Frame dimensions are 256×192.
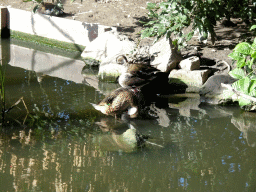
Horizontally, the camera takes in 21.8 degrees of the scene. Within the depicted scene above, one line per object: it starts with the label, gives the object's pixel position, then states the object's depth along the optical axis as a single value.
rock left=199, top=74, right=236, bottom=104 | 8.86
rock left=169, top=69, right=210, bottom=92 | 9.51
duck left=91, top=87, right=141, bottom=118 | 7.72
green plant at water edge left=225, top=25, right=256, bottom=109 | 4.86
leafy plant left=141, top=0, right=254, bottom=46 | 8.94
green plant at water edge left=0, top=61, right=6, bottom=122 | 6.66
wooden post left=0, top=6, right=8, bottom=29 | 14.07
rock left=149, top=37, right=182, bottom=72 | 10.15
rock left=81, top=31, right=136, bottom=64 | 11.25
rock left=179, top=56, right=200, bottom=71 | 9.85
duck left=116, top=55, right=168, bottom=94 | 9.32
